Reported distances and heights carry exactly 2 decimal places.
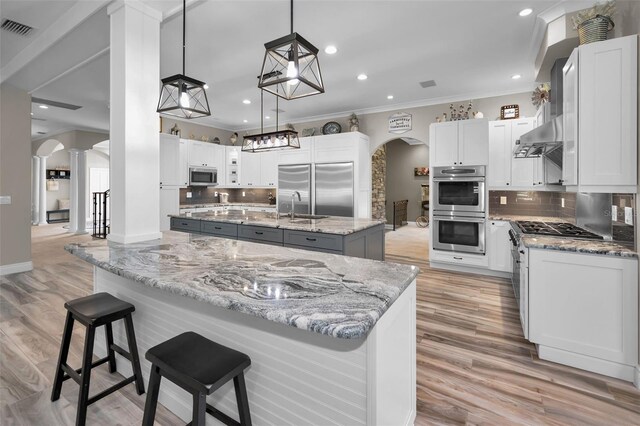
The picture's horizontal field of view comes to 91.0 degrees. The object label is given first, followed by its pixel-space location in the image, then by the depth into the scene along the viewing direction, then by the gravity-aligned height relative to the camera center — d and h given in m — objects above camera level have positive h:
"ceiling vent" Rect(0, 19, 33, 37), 3.08 +1.86
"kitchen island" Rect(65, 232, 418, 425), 1.14 -0.51
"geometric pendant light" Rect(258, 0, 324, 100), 1.62 +0.85
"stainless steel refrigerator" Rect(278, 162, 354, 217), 5.91 +0.47
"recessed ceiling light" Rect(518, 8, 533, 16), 2.89 +1.85
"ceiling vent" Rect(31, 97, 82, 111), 5.70 +2.03
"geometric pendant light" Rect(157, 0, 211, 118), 1.96 +0.75
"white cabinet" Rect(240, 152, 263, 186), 7.32 +1.01
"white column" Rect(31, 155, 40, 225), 10.43 +0.67
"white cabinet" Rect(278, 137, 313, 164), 6.37 +1.19
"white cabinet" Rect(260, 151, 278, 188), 6.97 +0.96
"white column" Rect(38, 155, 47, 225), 10.60 +0.43
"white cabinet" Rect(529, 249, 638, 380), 2.08 -0.70
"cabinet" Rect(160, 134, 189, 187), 5.61 +0.94
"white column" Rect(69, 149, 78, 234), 8.58 +0.58
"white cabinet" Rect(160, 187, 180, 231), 5.59 +0.14
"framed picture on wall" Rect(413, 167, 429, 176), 10.87 +1.40
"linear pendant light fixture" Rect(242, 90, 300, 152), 3.98 +0.93
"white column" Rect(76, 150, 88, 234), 8.63 +0.52
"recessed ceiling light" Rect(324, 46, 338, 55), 3.62 +1.89
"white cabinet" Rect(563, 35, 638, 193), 2.06 +0.65
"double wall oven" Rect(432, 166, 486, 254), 4.52 +0.03
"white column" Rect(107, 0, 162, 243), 2.34 +0.71
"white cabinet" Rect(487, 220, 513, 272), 4.37 -0.49
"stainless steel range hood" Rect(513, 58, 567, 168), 2.70 +0.67
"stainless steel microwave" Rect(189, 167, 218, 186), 6.60 +0.77
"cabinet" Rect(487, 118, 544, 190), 4.44 +0.70
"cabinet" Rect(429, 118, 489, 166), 4.52 +1.02
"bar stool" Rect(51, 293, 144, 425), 1.70 -0.74
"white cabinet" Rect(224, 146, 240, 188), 7.50 +1.07
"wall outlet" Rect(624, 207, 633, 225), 2.20 -0.03
